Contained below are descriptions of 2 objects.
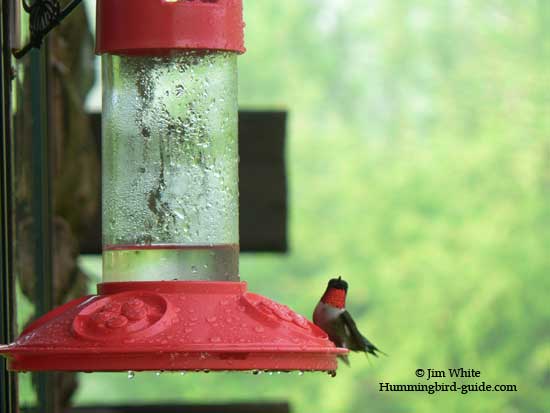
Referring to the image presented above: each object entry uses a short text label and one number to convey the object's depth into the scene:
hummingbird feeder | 5.20
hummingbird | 6.58
